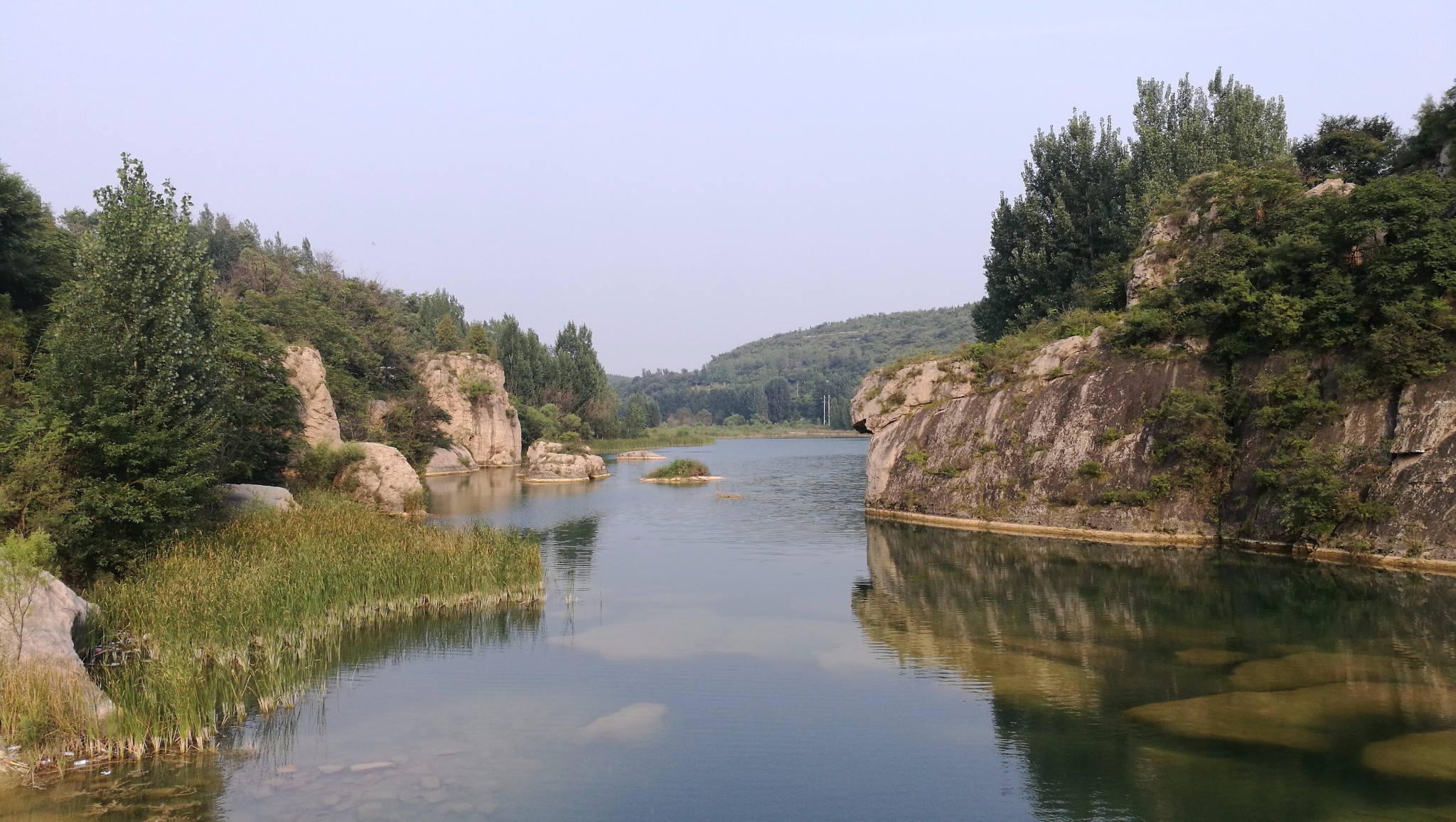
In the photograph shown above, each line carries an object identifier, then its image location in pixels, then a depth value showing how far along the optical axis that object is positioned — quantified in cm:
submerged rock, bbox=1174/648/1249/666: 1764
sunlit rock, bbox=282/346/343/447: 4653
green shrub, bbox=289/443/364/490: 4066
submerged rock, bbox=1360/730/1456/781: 1207
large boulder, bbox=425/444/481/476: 7169
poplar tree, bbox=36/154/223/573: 1967
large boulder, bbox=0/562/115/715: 1282
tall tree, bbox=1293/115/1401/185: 3875
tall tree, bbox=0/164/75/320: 3091
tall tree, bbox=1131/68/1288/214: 5150
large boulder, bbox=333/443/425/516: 4100
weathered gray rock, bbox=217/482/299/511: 2767
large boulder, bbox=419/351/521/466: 8212
